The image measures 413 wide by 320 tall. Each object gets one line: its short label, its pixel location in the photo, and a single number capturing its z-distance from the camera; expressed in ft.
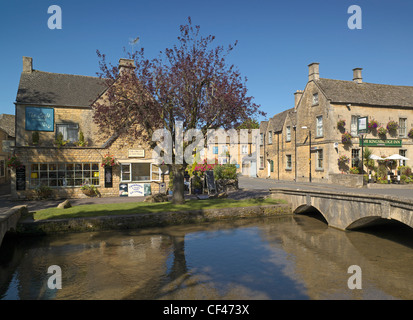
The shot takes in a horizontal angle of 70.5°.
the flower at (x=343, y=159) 89.66
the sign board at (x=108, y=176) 71.05
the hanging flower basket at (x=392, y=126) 94.43
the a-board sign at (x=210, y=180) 72.91
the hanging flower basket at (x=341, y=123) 90.53
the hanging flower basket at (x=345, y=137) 89.51
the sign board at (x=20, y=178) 66.03
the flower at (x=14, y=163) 64.90
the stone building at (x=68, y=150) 68.44
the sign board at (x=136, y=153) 73.10
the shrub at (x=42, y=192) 66.64
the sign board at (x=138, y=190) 71.61
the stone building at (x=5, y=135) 115.92
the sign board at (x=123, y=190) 71.51
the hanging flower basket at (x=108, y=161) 69.97
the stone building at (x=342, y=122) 92.38
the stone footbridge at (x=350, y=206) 34.78
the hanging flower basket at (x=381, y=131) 93.40
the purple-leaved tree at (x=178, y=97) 52.26
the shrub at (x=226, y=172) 86.74
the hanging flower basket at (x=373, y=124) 92.63
